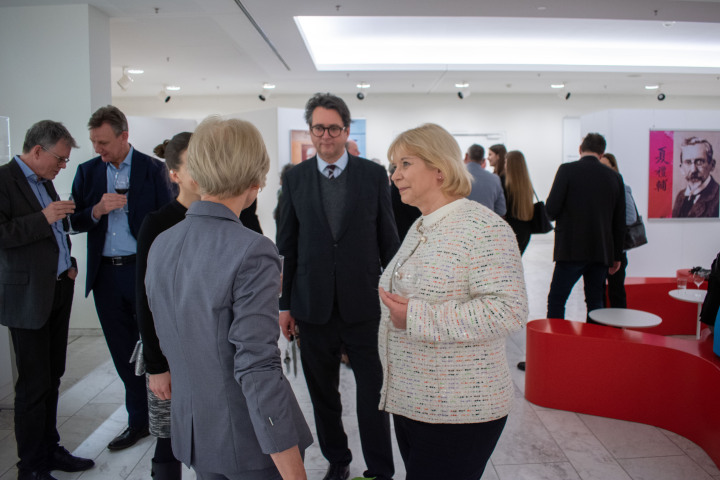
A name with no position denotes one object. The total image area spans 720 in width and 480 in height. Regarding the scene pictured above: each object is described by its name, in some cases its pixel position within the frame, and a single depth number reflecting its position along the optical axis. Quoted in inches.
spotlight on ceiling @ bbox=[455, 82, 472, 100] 439.2
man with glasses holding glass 103.2
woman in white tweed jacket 57.9
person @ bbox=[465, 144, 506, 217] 196.2
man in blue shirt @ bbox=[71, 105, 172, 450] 120.0
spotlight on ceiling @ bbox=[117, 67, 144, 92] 335.9
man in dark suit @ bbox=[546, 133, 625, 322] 168.7
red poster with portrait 304.3
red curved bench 123.9
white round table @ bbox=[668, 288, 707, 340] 168.6
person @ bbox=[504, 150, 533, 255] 207.8
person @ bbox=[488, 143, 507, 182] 235.2
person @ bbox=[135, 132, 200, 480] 70.4
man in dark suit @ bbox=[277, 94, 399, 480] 97.6
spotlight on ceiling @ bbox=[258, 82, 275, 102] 446.0
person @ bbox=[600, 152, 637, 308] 196.9
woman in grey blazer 48.5
